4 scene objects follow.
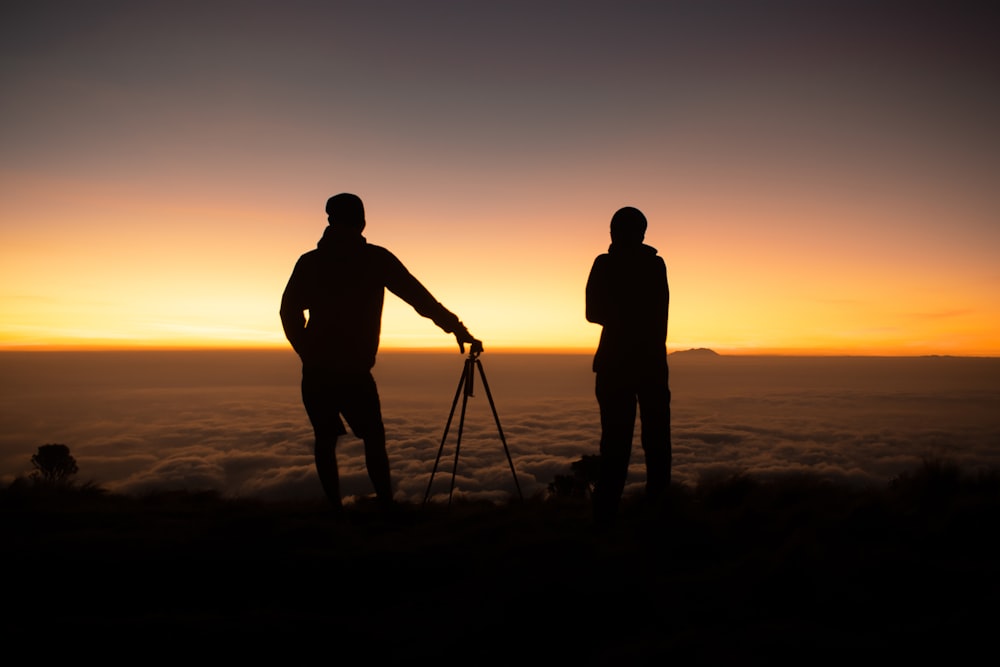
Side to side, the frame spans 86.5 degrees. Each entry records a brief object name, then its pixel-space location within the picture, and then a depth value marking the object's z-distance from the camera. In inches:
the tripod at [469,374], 197.2
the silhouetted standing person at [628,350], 172.7
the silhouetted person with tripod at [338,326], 173.9
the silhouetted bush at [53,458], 1468.9
